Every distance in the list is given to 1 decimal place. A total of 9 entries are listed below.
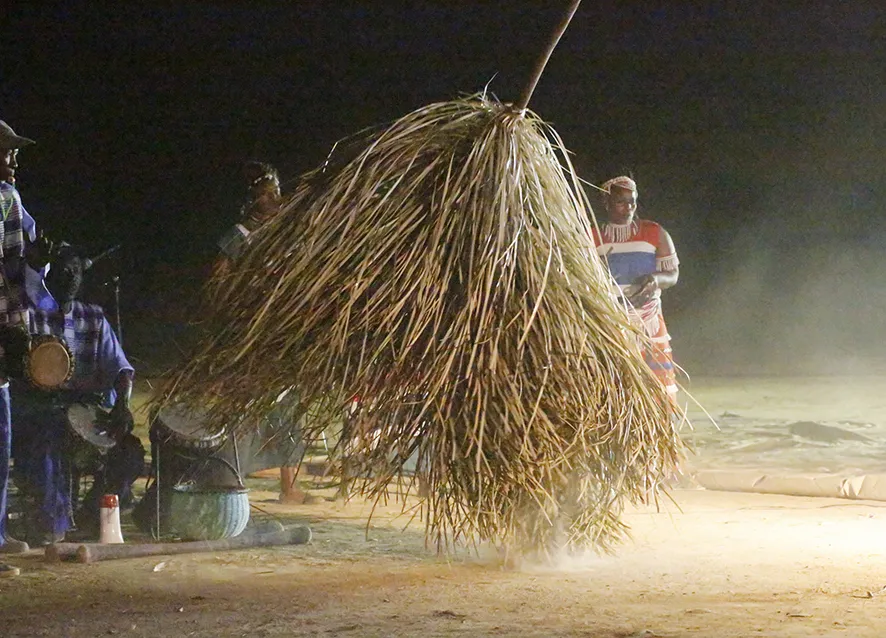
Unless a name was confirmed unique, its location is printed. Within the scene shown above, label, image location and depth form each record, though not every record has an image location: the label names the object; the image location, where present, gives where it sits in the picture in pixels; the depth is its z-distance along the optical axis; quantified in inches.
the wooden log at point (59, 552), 363.6
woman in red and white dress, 496.4
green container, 386.0
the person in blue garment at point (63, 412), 401.4
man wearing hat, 379.3
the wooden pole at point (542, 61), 299.1
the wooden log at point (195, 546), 362.6
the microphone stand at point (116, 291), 442.6
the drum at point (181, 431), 380.8
